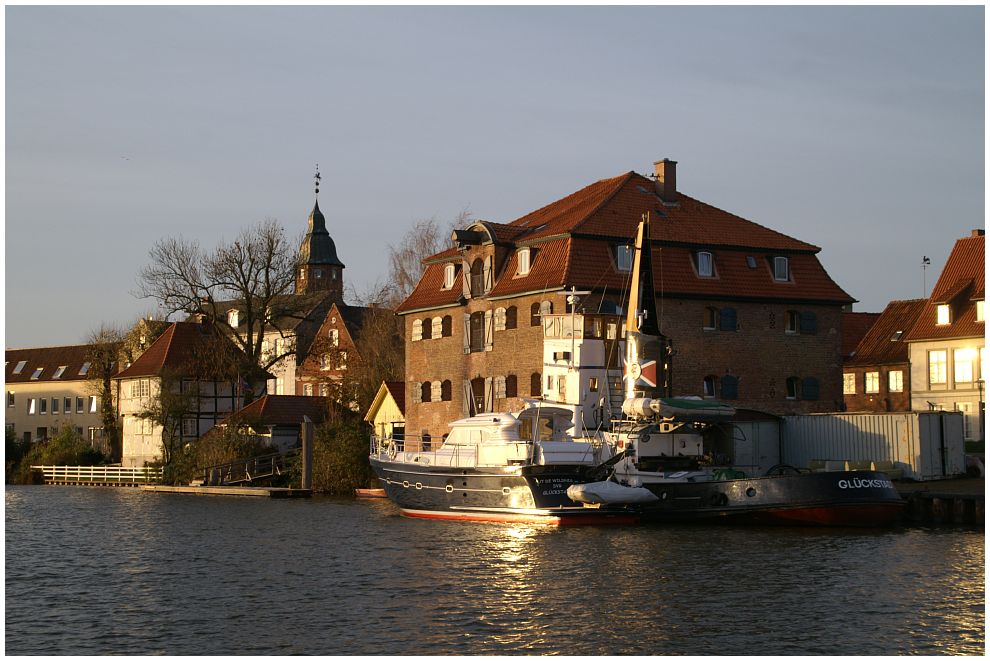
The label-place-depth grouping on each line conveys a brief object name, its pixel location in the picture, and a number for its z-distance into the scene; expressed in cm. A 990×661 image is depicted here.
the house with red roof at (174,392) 8019
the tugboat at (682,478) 3959
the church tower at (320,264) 13962
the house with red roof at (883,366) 7388
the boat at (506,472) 4244
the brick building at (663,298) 5722
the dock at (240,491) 6306
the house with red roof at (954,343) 6231
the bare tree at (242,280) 7594
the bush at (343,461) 6338
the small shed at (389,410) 6956
